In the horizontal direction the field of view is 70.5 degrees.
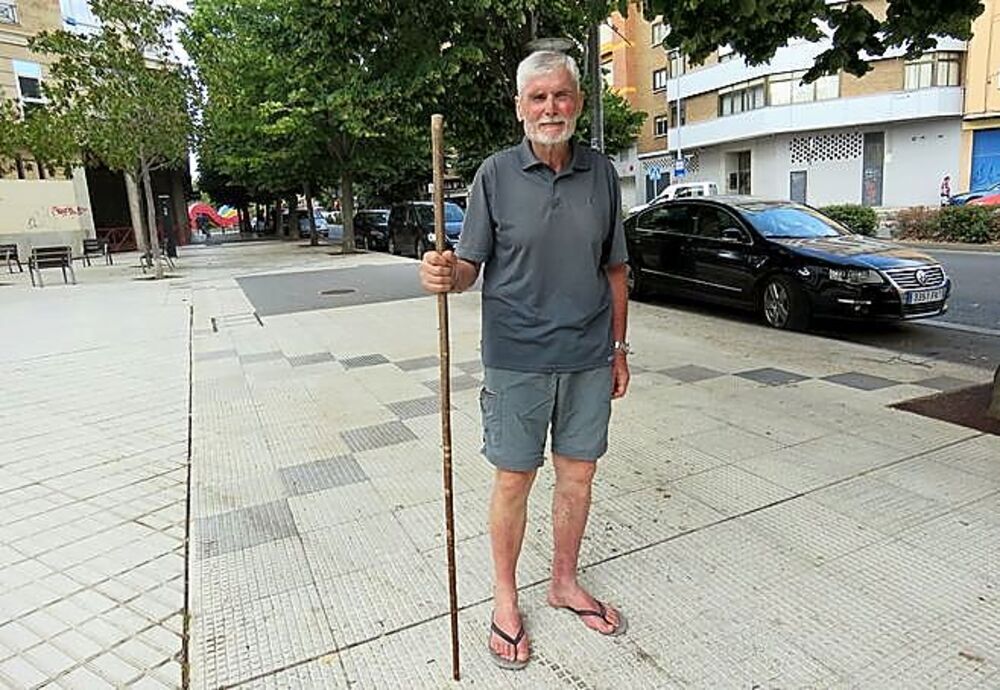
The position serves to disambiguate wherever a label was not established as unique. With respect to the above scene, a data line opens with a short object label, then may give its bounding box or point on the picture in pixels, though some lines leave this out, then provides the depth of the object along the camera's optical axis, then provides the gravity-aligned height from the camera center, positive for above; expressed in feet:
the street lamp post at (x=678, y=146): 116.78 +11.25
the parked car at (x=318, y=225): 129.61 +1.08
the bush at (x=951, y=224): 52.75 -1.76
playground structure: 178.91 +5.13
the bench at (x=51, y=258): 51.19 -1.14
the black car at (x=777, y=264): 23.13 -1.97
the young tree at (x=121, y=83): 45.29 +10.11
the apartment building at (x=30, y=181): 75.10 +6.66
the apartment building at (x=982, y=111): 85.51 +10.77
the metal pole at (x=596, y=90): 23.85 +4.30
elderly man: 7.29 -0.78
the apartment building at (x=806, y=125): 90.43 +11.53
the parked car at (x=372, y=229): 74.84 -0.13
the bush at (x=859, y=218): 61.05 -1.05
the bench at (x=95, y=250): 68.28 -0.98
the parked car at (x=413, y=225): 61.77 +0.00
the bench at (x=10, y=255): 65.00 -1.08
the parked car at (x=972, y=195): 73.65 +0.55
